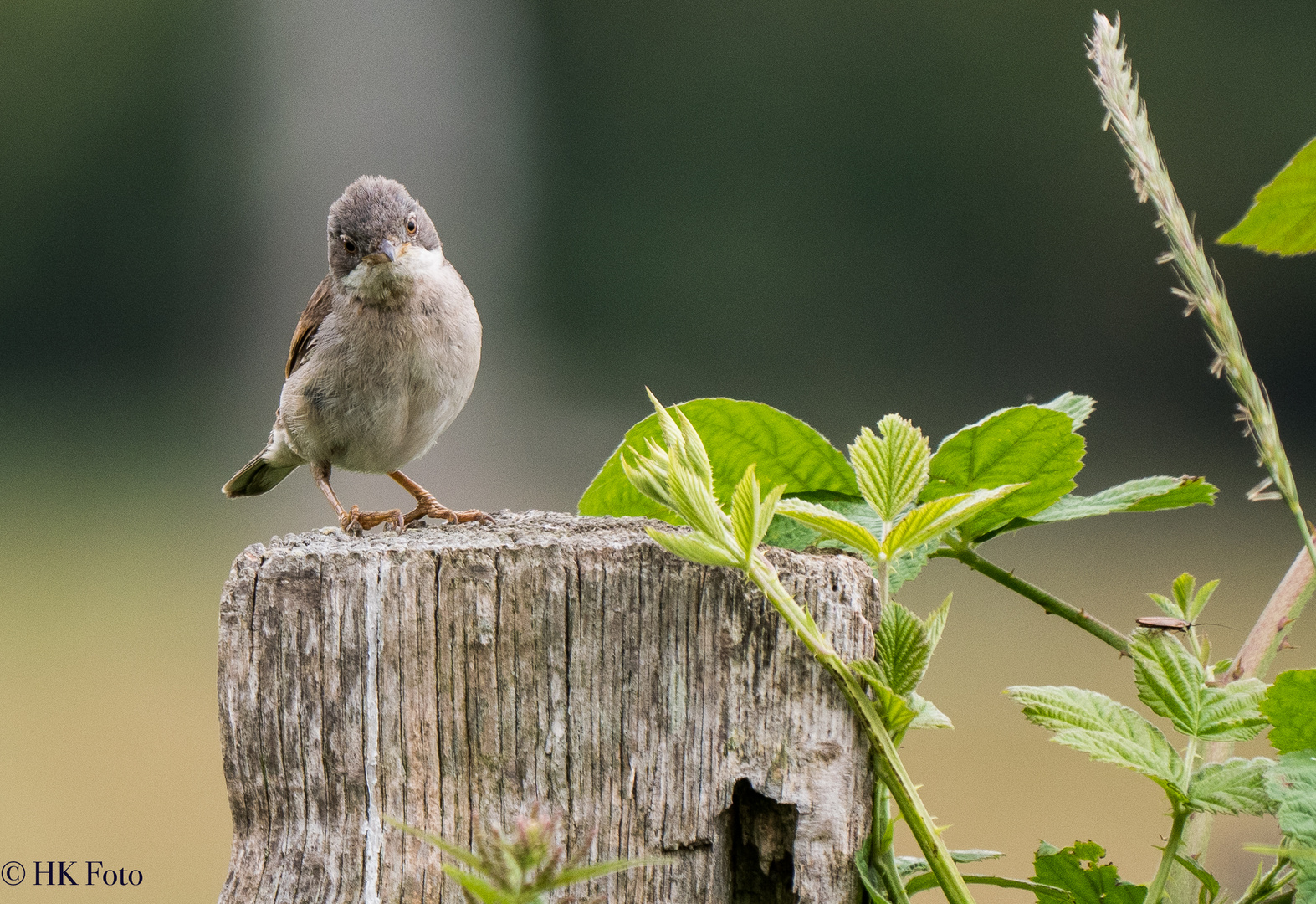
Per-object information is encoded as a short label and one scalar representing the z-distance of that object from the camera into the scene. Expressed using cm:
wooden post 389
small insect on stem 370
